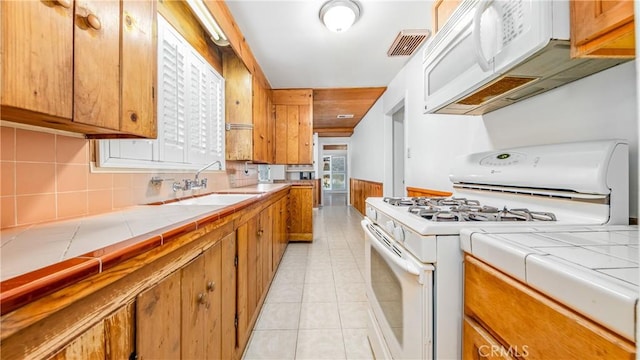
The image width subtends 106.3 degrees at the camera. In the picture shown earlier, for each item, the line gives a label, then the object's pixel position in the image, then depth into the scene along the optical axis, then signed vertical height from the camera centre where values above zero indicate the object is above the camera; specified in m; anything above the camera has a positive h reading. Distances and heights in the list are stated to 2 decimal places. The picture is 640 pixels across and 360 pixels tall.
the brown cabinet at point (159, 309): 0.39 -0.33
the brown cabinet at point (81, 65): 0.58 +0.34
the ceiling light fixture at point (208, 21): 1.60 +1.18
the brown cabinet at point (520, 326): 0.41 -0.32
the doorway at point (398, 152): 4.32 +0.46
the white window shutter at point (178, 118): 1.33 +0.47
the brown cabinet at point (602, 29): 0.63 +0.41
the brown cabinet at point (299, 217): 3.66 -0.61
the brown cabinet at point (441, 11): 1.44 +1.08
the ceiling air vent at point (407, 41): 2.40 +1.45
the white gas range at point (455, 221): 0.79 -0.16
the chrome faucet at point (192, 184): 1.71 -0.06
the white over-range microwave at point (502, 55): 0.78 +0.48
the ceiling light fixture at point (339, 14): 2.00 +1.41
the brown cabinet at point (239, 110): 2.70 +0.78
